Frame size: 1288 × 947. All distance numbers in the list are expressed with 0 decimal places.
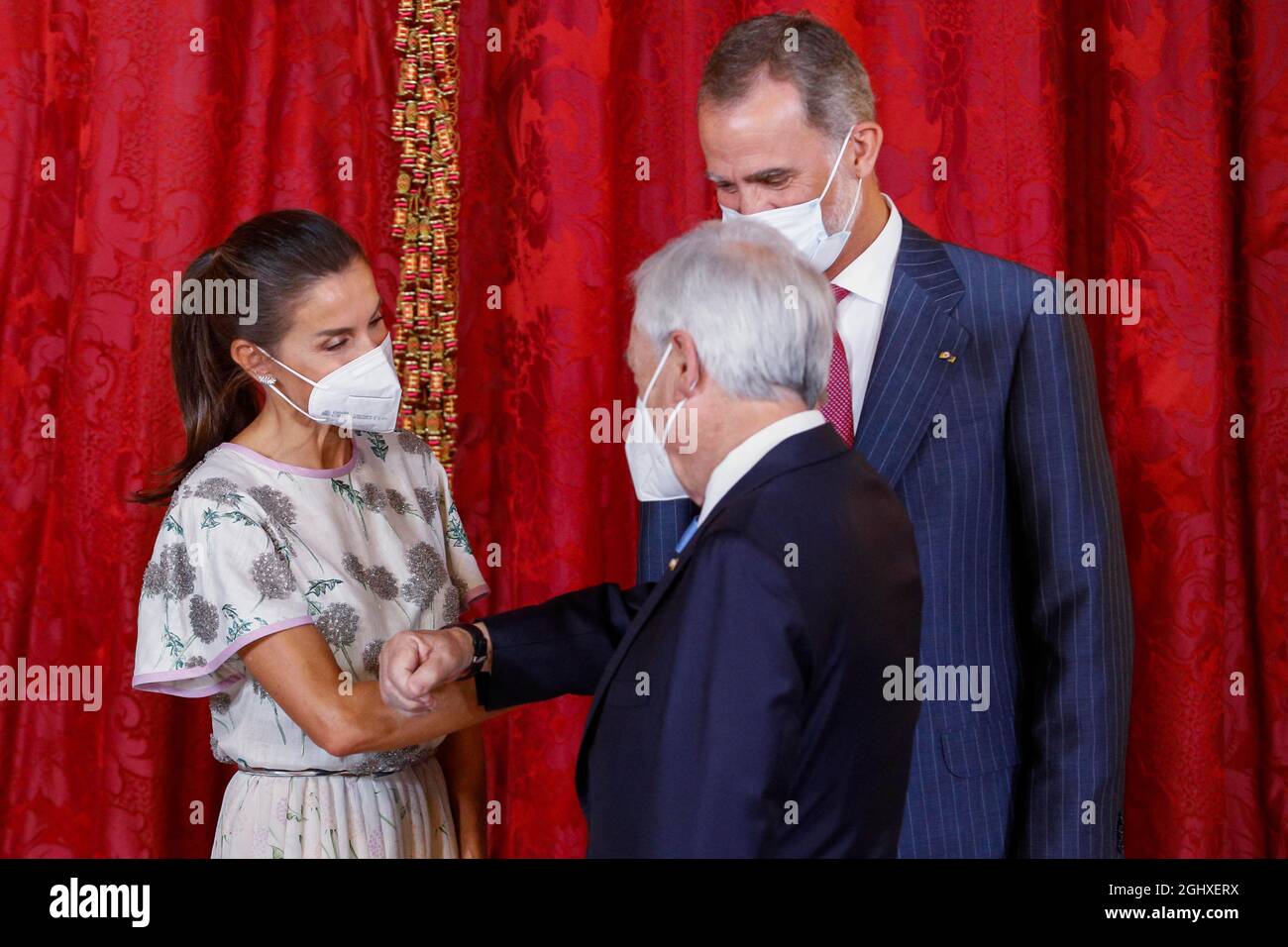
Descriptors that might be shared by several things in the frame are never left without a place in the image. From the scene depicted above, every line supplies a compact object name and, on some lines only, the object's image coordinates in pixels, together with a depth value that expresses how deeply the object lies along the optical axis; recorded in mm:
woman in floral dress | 1673
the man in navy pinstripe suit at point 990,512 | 1698
